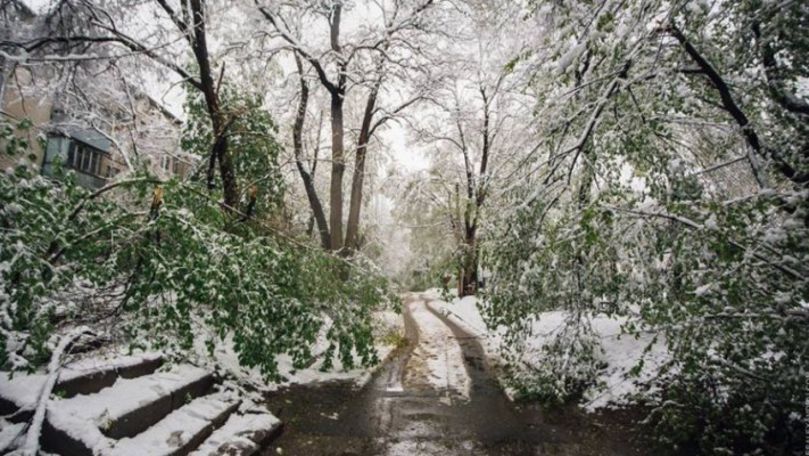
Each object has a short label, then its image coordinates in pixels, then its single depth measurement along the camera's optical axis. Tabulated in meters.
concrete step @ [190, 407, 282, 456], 4.34
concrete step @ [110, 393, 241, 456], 3.74
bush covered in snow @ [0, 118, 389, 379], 2.75
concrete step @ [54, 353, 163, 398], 3.77
